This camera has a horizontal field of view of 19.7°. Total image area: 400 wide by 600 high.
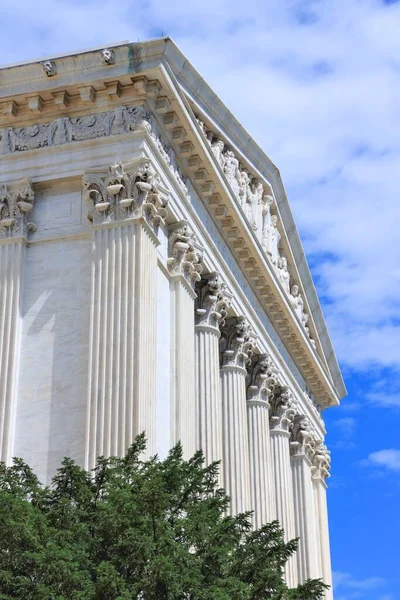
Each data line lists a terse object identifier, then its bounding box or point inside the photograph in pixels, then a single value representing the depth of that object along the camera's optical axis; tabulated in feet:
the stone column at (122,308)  88.84
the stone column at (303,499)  156.66
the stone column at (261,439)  132.87
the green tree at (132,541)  61.57
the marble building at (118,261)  92.58
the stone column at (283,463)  143.43
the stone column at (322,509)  169.58
